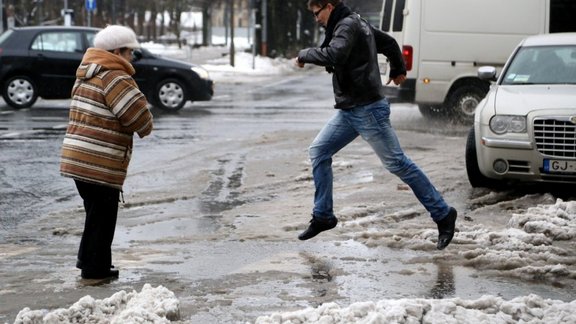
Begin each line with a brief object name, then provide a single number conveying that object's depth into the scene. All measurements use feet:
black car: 133.80
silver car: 59.36
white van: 110.93
